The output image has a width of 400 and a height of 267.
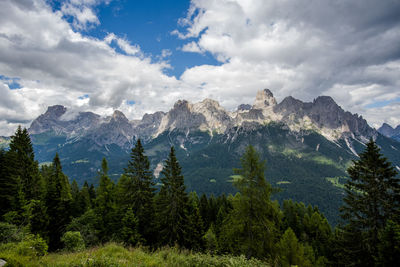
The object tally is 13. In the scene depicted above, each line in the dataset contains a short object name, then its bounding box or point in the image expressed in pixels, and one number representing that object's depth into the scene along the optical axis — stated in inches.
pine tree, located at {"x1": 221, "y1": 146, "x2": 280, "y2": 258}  719.1
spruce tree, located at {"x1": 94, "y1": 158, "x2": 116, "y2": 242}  1208.2
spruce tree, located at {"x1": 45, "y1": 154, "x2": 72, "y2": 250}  1249.2
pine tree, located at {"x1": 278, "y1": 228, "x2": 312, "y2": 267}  1127.2
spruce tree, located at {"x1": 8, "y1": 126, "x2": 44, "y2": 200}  1200.2
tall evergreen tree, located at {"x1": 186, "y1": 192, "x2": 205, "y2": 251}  1261.1
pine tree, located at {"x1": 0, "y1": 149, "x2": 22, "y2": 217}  1091.3
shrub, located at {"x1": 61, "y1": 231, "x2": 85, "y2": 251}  672.1
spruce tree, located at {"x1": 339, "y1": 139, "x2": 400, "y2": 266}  733.3
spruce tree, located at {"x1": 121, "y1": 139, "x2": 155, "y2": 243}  1242.6
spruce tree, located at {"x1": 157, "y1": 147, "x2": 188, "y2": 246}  1222.3
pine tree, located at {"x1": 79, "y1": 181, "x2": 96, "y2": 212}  1541.0
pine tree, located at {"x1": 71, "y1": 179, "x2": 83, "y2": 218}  1462.0
